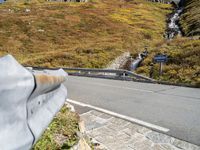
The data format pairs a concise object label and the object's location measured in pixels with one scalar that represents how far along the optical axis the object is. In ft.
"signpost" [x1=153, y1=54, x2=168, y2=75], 54.16
